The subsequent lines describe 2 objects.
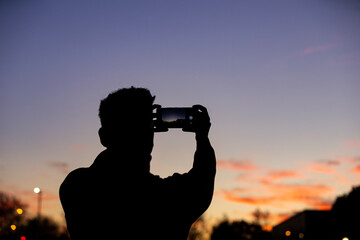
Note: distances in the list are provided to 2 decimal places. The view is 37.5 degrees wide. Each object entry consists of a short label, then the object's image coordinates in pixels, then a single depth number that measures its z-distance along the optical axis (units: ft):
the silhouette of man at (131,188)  9.66
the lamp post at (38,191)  127.53
